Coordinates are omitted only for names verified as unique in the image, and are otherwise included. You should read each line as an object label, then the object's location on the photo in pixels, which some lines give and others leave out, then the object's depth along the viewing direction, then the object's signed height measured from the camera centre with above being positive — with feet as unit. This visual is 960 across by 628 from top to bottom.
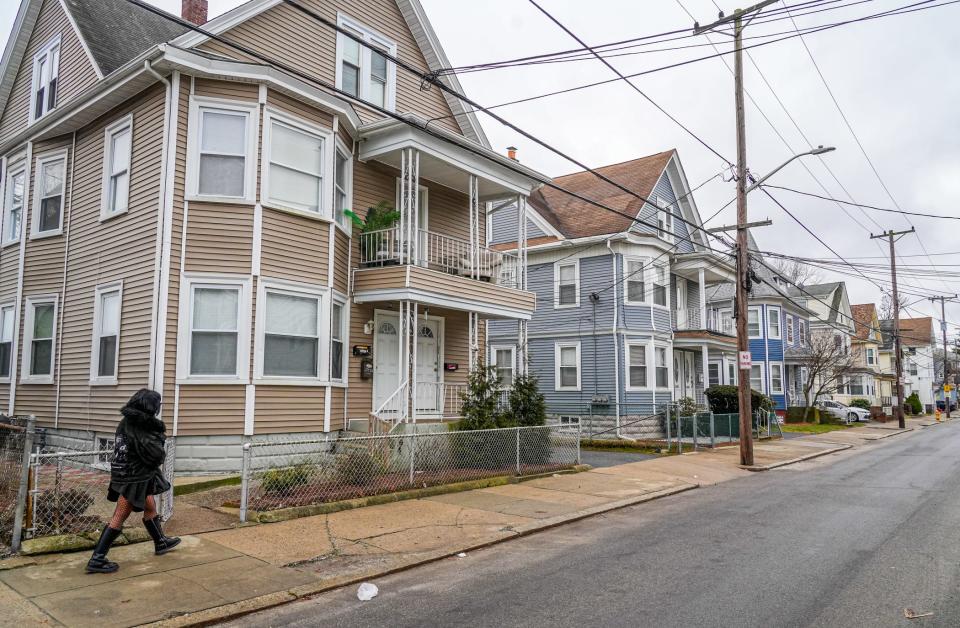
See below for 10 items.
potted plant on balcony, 46.68 +10.07
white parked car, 128.98 -4.89
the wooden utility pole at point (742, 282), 53.93 +8.50
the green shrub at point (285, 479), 29.96 -4.30
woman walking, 20.84 -2.49
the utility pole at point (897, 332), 117.60 +9.69
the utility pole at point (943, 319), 187.25 +18.62
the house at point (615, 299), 78.48 +10.46
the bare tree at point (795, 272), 184.31 +31.02
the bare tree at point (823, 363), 118.01 +4.15
